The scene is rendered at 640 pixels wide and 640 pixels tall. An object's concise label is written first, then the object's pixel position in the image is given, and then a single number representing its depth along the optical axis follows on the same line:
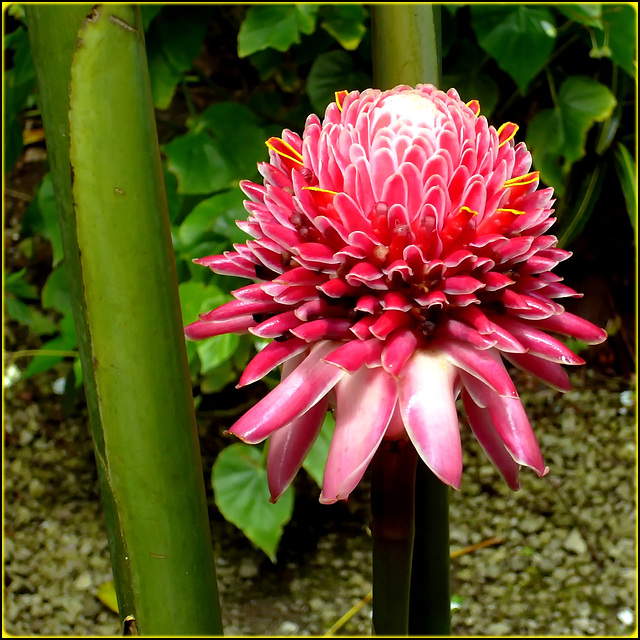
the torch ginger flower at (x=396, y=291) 0.82
